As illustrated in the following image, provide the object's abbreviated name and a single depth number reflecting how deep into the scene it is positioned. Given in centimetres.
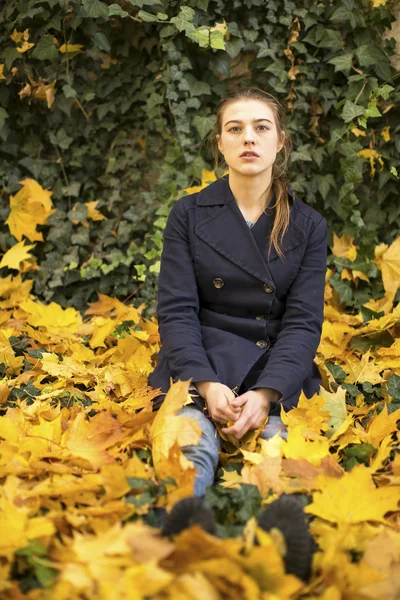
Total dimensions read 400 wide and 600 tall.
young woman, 211
